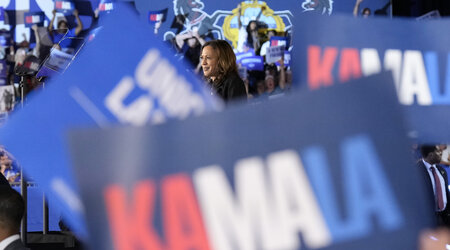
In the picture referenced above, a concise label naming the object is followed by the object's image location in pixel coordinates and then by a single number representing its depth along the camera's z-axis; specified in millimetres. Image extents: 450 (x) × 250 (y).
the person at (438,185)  10914
